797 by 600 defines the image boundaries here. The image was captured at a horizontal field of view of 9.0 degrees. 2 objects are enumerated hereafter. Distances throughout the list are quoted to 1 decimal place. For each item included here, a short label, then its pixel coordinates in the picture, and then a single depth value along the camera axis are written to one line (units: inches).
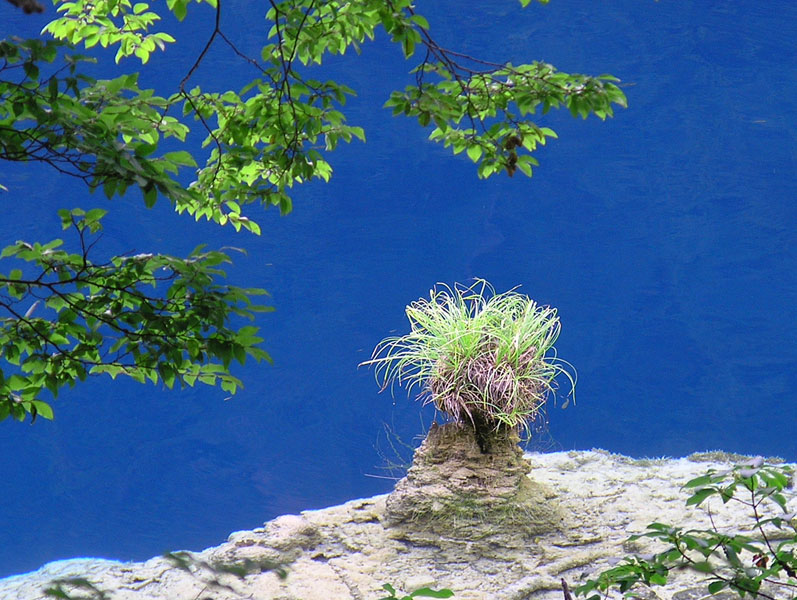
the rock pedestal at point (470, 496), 658.1
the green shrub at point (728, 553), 420.1
